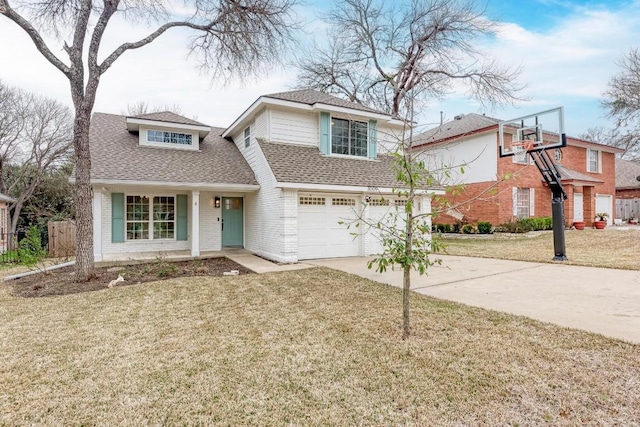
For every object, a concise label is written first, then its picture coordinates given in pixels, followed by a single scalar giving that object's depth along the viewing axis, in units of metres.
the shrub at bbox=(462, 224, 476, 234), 17.55
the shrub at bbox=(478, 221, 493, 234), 16.92
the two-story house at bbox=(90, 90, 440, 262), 10.63
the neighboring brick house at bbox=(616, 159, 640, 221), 23.56
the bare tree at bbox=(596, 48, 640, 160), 20.95
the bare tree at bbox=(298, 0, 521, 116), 19.23
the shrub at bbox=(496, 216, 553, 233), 16.44
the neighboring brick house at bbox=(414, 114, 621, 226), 17.25
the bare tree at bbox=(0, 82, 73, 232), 21.02
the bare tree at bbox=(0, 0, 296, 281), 7.67
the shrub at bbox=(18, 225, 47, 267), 10.48
